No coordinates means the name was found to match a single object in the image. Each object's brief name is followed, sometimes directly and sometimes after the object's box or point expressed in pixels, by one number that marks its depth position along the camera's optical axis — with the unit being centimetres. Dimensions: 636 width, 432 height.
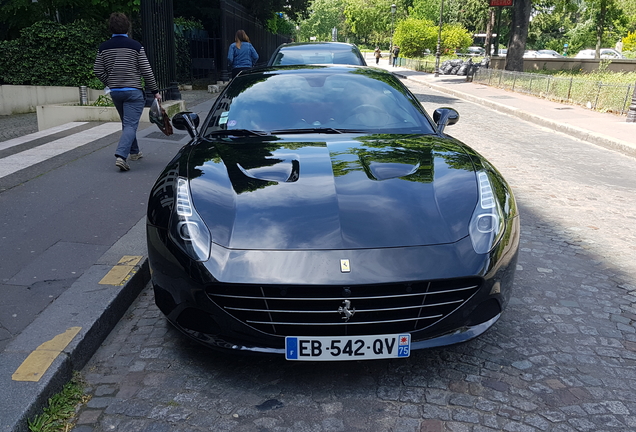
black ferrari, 254
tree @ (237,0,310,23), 2428
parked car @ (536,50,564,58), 5362
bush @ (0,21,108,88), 1539
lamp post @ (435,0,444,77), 3331
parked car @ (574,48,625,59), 4633
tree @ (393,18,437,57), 4788
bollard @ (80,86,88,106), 1185
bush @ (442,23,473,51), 5053
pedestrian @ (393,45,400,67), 5034
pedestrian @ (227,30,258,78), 1256
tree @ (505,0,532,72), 2598
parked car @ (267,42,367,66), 917
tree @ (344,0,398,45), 8462
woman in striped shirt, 669
